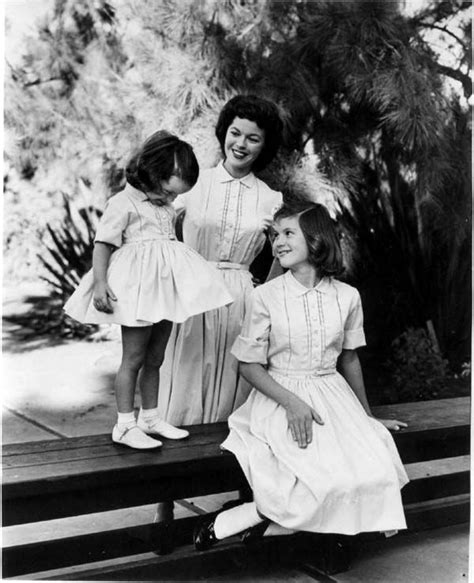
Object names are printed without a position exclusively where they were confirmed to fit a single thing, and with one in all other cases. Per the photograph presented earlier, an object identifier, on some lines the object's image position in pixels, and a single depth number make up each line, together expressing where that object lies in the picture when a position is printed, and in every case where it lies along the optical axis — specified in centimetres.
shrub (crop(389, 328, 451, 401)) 419
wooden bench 187
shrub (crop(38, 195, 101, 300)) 455
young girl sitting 197
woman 252
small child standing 210
